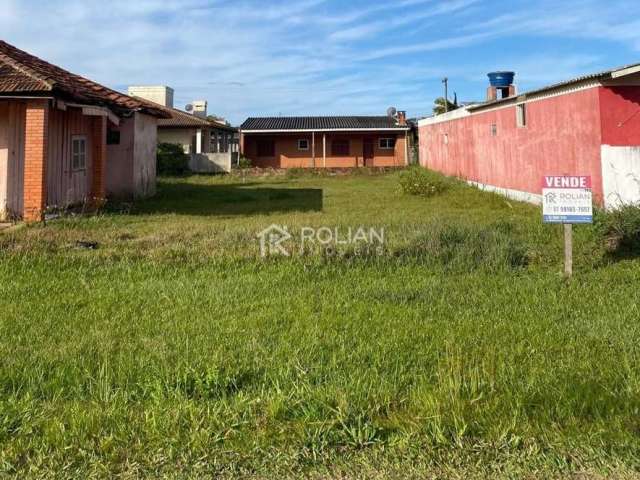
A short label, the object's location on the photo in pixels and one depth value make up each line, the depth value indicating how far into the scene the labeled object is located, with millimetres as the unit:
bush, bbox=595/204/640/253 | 8156
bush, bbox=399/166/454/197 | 18141
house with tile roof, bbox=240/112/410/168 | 36281
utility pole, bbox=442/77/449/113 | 40106
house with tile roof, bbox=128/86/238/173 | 31609
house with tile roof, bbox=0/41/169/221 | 10992
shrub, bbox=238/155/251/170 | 32784
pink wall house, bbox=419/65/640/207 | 10797
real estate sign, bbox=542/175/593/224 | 6805
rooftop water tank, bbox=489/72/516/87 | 20078
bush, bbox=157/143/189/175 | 29672
